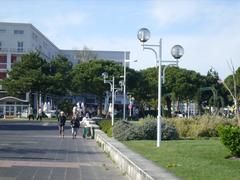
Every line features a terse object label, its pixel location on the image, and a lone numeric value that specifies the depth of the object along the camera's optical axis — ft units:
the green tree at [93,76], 239.71
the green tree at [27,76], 246.88
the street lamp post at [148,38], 66.03
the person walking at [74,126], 110.15
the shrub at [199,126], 91.34
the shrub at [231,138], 48.42
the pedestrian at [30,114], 230.60
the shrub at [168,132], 80.23
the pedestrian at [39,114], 225.72
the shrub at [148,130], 82.33
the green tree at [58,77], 249.14
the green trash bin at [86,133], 112.98
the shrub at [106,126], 104.85
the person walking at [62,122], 111.77
